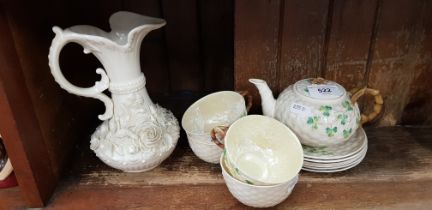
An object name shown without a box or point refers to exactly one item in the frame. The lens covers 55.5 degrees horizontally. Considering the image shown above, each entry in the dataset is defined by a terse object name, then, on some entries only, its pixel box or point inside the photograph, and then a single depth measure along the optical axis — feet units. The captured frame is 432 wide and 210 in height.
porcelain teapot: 2.19
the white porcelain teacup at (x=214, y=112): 2.48
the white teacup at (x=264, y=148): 2.16
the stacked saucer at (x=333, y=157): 2.31
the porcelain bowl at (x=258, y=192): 1.97
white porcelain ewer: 2.16
